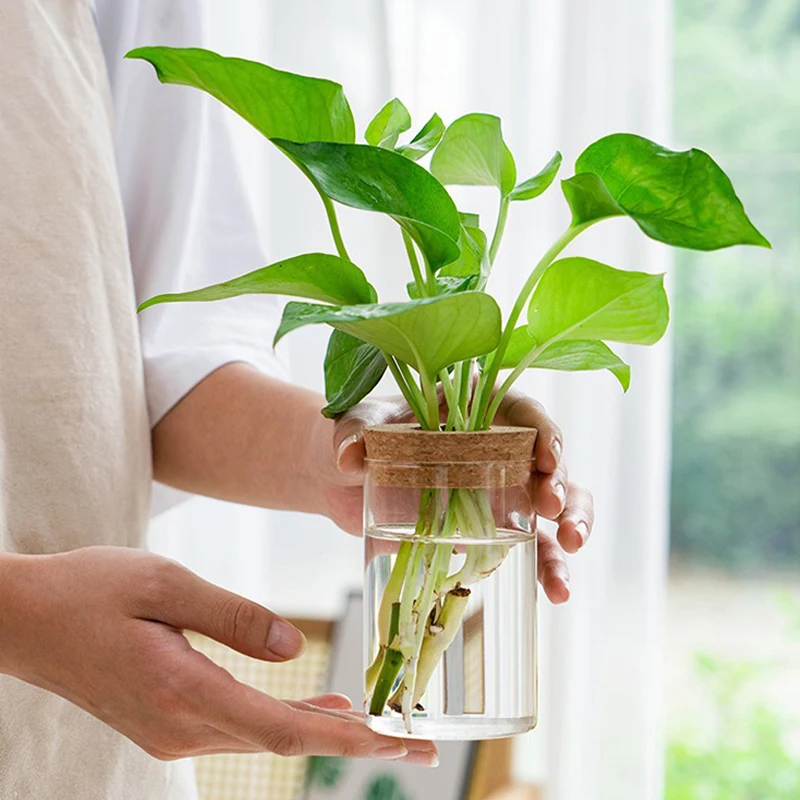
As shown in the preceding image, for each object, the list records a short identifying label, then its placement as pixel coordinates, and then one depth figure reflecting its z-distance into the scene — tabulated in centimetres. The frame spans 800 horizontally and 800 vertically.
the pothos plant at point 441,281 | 68
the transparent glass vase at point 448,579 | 71
